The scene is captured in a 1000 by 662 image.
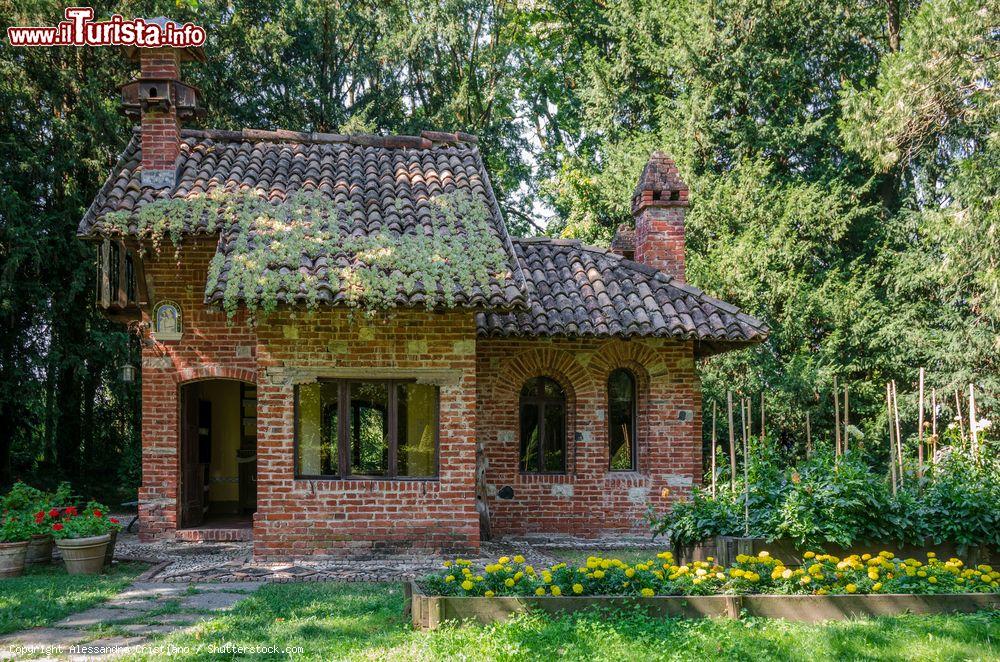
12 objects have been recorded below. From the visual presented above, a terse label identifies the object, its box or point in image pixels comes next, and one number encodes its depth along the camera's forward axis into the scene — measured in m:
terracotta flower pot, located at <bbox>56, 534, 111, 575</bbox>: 9.25
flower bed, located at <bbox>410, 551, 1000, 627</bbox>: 6.11
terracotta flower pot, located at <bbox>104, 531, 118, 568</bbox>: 9.68
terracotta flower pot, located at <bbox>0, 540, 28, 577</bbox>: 9.16
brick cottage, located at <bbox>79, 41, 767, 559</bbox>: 10.09
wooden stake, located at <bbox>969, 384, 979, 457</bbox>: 9.36
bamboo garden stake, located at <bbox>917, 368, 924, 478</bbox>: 9.23
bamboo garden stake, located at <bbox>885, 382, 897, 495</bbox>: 8.65
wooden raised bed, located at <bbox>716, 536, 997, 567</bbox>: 7.71
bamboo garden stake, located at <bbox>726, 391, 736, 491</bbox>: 8.68
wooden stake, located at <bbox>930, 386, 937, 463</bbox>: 9.55
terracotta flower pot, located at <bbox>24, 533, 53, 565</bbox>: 9.57
